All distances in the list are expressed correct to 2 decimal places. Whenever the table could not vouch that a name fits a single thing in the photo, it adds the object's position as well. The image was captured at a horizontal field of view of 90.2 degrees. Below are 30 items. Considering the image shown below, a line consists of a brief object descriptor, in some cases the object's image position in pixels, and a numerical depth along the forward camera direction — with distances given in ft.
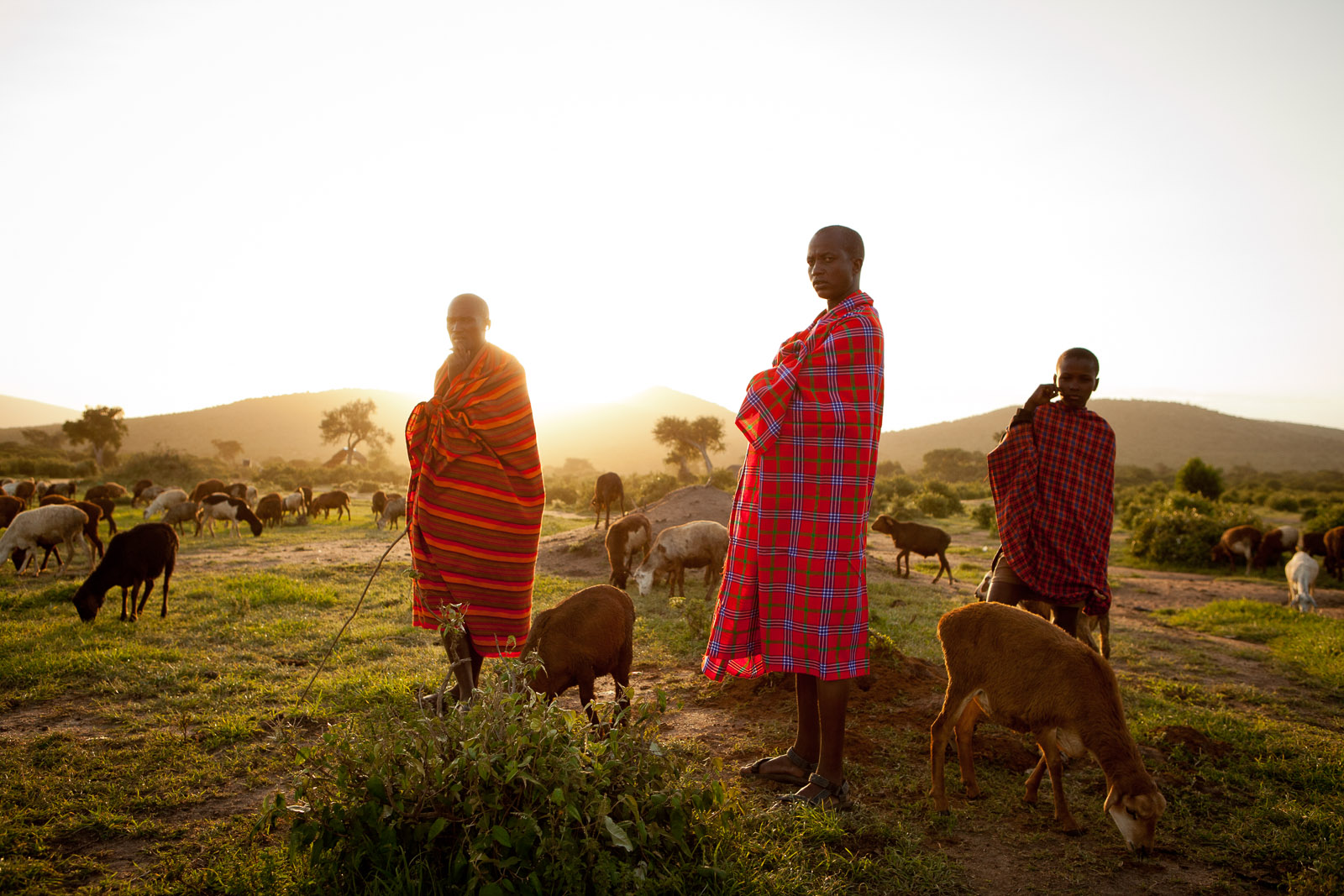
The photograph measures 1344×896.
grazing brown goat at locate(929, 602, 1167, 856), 10.48
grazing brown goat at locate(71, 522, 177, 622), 25.25
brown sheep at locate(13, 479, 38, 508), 67.67
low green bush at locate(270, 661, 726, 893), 7.64
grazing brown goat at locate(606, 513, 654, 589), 37.35
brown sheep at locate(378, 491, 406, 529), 73.56
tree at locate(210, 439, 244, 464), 211.00
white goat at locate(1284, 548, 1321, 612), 38.17
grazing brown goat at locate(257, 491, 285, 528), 70.90
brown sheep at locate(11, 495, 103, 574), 35.88
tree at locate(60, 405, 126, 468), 161.89
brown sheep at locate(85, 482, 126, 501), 67.63
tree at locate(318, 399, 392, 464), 203.92
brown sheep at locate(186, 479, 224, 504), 70.42
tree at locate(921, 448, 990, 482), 184.96
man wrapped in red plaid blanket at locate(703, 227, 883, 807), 11.47
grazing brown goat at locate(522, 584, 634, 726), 13.79
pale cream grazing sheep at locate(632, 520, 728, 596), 34.53
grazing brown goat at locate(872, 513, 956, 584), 43.09
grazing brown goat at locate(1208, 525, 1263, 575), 51.96
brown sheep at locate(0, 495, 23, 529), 43.98
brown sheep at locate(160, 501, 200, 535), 62.28
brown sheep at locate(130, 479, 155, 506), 80.89
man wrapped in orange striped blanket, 14.49
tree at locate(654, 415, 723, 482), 131.23
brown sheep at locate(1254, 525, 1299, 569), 50.52
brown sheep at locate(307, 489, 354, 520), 79.92
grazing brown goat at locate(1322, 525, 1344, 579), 47.14
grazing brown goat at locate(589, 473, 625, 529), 59.11
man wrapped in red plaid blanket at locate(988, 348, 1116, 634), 15.33
